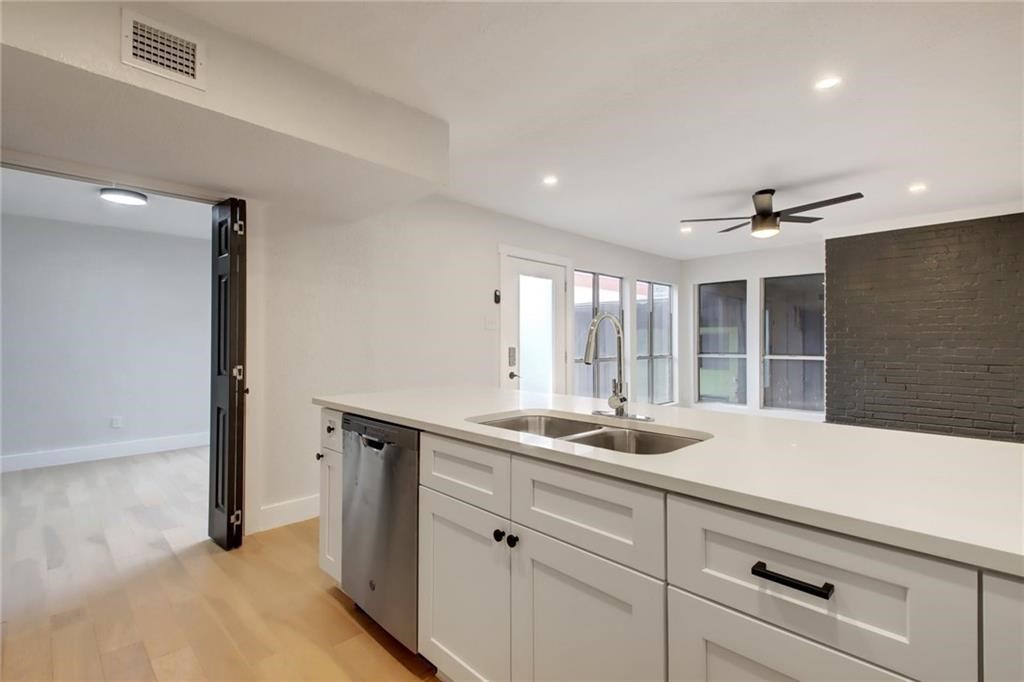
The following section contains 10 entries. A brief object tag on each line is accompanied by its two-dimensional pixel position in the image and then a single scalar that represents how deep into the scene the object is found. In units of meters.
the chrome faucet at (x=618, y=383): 1.71
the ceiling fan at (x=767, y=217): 3.54
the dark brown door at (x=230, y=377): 2.64
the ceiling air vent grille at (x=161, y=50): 1.55
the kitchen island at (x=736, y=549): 0.70
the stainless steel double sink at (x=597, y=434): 1.56
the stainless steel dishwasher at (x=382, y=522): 1.66
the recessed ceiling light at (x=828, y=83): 2.09
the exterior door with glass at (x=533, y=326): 4.42
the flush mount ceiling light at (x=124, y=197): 3.45
